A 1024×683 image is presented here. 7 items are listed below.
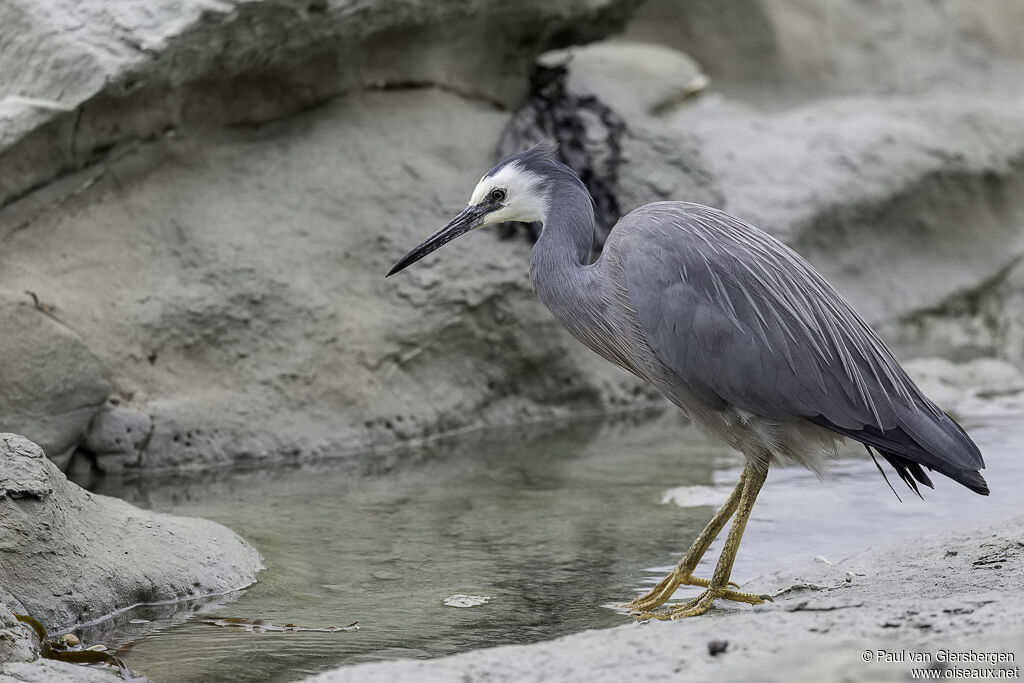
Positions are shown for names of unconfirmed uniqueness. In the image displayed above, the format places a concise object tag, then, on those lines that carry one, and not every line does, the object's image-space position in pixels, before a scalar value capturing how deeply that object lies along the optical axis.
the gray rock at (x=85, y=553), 8.47
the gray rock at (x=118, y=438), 12.80
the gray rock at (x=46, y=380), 11.99
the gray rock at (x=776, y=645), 5.85
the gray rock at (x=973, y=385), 15.72
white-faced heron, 8.79
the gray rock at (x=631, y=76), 19.22
